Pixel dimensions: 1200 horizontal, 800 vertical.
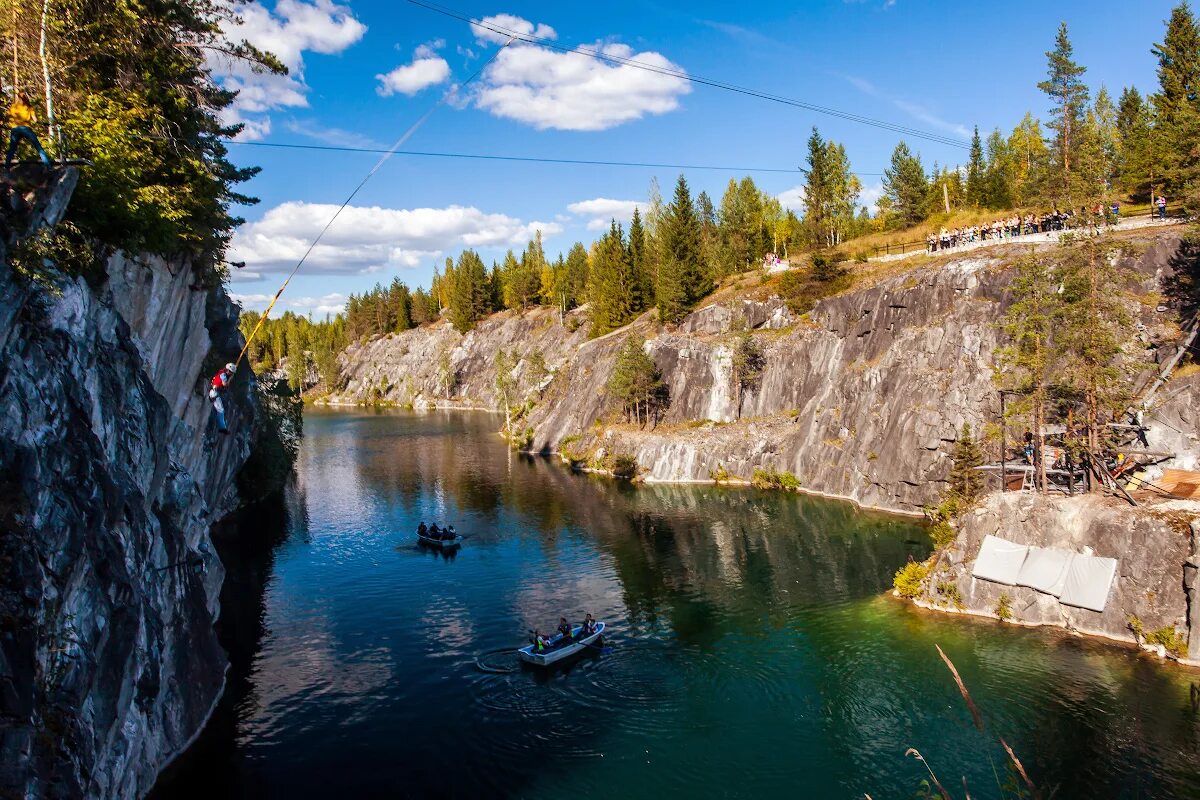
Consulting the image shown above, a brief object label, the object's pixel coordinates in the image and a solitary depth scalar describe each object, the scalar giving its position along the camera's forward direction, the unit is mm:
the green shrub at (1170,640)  30422
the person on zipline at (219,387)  25516
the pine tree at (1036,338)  40375
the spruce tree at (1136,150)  70062
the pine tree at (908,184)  93125
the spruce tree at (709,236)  104750
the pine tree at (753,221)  115188
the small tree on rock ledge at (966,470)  51250
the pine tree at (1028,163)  77438
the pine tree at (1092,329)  37281
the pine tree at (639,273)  107062
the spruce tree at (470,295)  171875
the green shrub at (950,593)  37531
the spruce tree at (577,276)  148875
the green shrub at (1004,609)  35750
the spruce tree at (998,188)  83144
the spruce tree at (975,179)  85938
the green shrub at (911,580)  39438
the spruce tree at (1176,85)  57312
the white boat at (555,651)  32625
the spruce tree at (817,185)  89688
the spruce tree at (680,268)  92438
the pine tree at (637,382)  82500
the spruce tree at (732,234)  105750
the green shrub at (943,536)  40781
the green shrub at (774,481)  67375
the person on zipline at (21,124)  17422
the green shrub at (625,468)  77312
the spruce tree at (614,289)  107938
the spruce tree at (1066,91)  62781
